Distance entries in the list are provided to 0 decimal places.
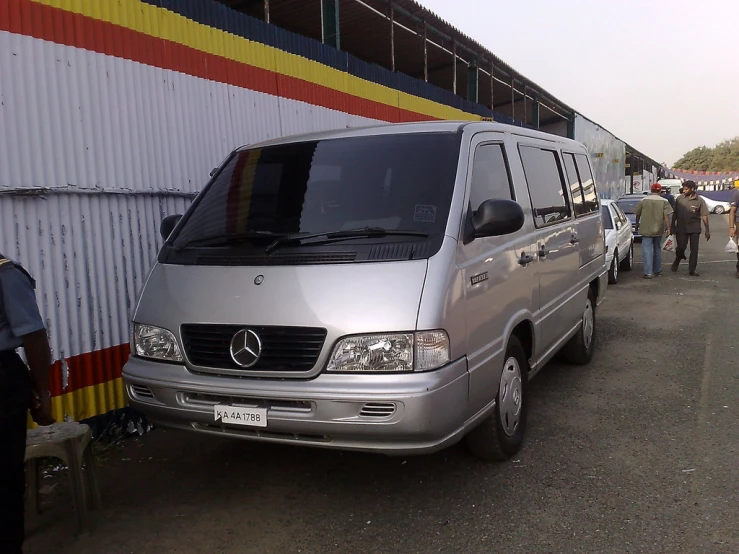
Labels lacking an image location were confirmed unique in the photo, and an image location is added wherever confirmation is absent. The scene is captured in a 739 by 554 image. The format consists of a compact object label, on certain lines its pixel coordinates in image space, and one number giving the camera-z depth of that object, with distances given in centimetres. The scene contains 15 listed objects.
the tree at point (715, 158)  10650
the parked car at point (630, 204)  1753
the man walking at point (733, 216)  1165
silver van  299
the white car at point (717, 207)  4488
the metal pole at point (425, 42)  1205
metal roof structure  1088
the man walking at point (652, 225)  1203
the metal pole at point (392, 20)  1072
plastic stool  321
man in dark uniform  257
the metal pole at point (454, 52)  1358
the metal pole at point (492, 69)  1603
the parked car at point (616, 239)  1177
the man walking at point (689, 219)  1225
